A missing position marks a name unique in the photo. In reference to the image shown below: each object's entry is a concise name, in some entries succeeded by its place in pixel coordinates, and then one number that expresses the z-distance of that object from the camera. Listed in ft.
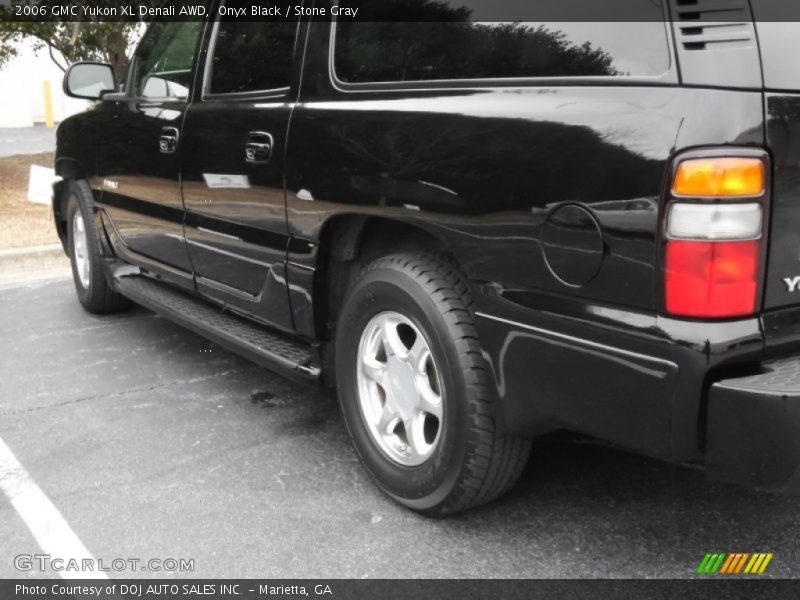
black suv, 6.52
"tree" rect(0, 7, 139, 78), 35.12
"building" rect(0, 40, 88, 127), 86.94
